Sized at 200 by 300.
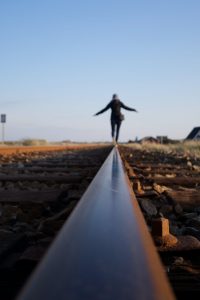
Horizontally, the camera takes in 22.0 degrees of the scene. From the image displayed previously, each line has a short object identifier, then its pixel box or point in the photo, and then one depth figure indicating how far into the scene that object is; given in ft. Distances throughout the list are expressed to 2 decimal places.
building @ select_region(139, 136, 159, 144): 195.83
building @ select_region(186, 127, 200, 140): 228.08
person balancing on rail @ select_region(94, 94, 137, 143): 52.65
